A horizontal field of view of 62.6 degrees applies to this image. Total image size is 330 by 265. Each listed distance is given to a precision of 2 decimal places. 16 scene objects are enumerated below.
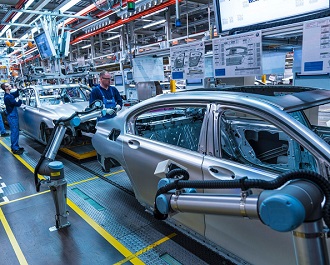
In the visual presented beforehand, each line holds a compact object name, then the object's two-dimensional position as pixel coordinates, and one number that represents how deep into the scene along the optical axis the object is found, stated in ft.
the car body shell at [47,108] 18.90
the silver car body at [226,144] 5.69
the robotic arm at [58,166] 9.70
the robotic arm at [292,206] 2.89
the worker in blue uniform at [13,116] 21.01
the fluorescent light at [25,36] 48.48
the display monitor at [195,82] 24.60
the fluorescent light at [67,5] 25.39
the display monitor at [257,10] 9.61
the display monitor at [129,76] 27.90
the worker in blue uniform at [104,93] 16.44
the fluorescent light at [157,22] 43.34
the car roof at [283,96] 6.36
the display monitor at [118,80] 31.83
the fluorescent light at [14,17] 26.53
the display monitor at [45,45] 28.48
